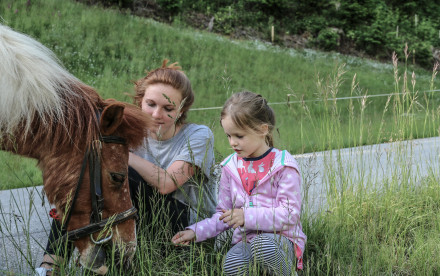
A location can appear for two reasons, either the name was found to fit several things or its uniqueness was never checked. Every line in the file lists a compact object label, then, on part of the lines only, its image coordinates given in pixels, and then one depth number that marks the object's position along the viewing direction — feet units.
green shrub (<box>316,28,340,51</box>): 62.13
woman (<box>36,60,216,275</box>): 8.84
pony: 6.98
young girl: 7.50
